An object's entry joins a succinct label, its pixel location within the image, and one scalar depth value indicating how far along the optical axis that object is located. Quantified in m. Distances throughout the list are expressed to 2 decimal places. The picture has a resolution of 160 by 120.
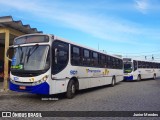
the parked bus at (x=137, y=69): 27.05
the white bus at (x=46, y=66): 9.72
